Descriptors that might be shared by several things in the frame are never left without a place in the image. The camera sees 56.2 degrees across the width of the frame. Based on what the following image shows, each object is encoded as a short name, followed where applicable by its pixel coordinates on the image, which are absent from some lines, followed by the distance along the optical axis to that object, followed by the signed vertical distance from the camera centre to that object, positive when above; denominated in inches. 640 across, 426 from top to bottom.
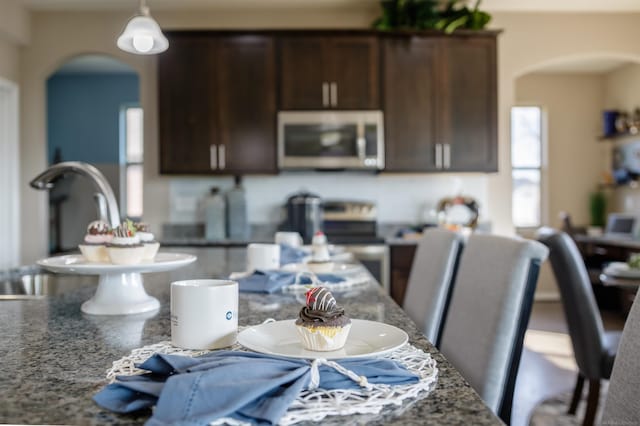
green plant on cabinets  168.9 +53.9
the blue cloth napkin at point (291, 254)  76.6 -6.3
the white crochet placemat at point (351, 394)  23.5 -8.0
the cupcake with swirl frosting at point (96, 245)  48.6 -2.9
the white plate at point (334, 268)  66.5 -7.1
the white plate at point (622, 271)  101.3 -11.4
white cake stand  45.3 -6.0
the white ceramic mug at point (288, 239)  89.7 -4.7
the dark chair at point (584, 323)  97.0 -19.3
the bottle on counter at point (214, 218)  169.2 -2.7
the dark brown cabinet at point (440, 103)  167.9 +29.1
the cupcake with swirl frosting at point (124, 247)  46.5 -3.0
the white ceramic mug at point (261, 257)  67.4 -5.6
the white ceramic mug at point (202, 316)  32.9 -5.9
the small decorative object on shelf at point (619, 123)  237.1 +33.5
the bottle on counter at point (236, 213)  171.8 -1.4
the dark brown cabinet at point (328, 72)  166.6 +37.7
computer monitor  229.0 -8.0
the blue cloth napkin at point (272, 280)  56.7 -7.2
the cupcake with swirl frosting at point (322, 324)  31.0 -6.1
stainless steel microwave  165.6 +18.6
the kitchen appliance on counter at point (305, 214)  163.0 -1.8
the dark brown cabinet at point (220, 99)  166.4 +30.3
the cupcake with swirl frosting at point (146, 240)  49.4 -2.6
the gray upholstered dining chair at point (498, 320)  45.3 -9.3
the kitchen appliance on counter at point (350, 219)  176.6 -3.5
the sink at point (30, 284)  60.2 -8.3
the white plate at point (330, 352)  30.2 -7.3
